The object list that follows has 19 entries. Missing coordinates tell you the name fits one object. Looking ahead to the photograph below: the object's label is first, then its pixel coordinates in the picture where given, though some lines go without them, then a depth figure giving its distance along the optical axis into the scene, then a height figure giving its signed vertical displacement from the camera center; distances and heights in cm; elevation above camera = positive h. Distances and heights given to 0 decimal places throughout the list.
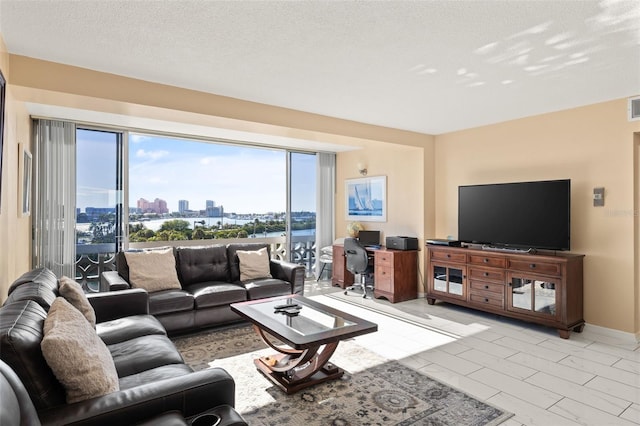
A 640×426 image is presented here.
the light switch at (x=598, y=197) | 393 +15
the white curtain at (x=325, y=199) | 704 +25
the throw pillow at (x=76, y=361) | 151 -64
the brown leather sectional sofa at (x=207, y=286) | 379 -87
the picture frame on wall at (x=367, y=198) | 632 +24
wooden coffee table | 260 -89
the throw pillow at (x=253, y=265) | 467 -68
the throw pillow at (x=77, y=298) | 250 -60
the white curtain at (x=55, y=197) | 452 +20
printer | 551 -47
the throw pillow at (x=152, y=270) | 402 -65
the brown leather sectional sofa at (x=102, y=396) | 139 -78
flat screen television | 403 -3
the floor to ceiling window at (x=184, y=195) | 498 +28
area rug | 238 -134
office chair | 560 -73
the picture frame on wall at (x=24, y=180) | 337 +32
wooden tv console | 386 -85
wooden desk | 537 -93
